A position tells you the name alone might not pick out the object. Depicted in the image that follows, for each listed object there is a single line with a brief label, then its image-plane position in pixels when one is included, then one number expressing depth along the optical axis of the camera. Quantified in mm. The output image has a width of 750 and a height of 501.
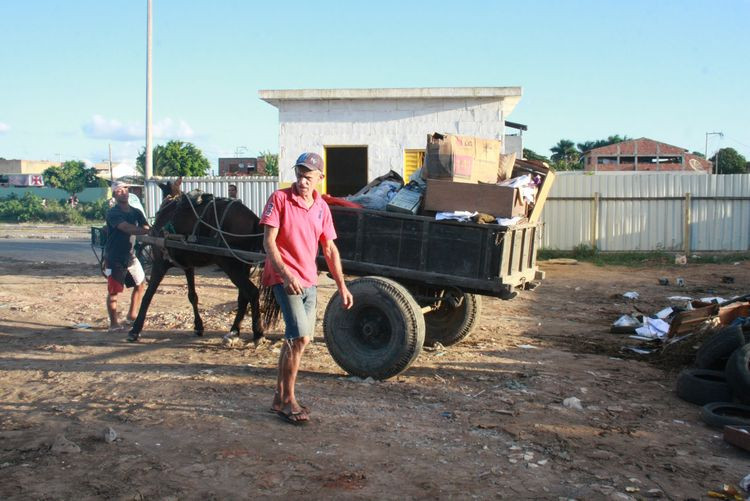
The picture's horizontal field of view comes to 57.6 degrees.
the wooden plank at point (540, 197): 6782
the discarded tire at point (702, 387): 5488
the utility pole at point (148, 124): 17886
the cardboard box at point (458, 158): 6289
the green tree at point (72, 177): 55719
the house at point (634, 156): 58281
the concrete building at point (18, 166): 72062
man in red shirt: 4730
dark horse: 7754
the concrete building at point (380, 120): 14148
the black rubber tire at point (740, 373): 5289
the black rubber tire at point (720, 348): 6059
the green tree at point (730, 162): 52934
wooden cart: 5941
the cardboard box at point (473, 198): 6121
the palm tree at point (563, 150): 67625
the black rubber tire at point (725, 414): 4996
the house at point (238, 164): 35384
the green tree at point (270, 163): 39625
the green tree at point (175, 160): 38469
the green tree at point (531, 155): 34425
